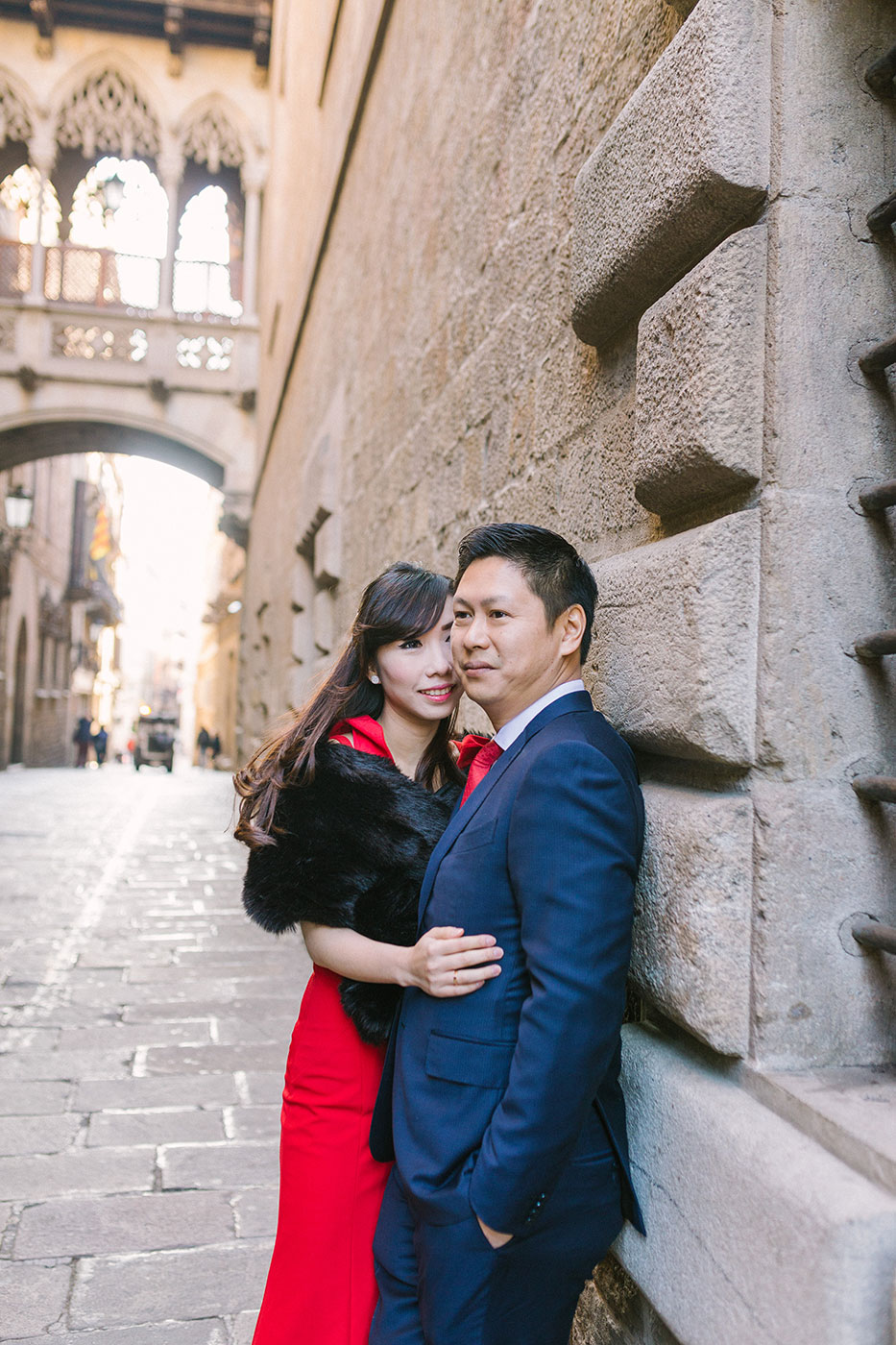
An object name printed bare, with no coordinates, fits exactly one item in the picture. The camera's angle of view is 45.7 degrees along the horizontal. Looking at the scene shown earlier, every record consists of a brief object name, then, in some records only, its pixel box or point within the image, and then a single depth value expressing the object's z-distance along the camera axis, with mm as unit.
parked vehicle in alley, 27984
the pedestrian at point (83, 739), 28766
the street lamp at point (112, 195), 18422
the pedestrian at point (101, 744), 30817
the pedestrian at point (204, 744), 31844
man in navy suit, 1262
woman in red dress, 1780
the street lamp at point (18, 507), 17453
